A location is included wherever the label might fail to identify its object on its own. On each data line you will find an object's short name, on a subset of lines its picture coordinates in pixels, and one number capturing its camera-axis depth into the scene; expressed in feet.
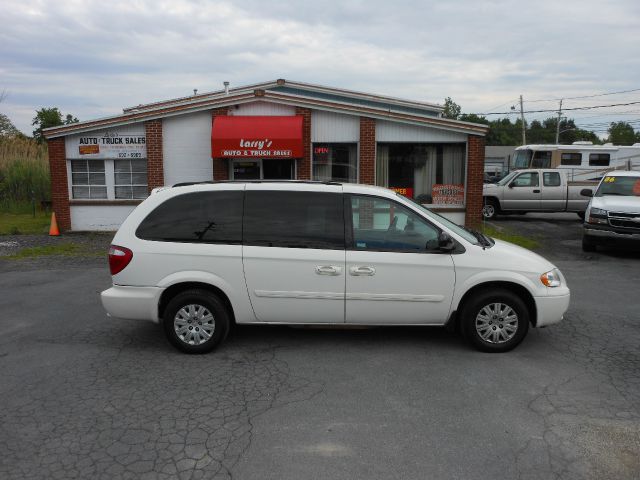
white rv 76.33
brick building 48.29
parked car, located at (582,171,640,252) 37.14
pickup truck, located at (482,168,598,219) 63.26
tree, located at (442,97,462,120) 260.62
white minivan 17.74
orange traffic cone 48.96
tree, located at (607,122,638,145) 280.72
